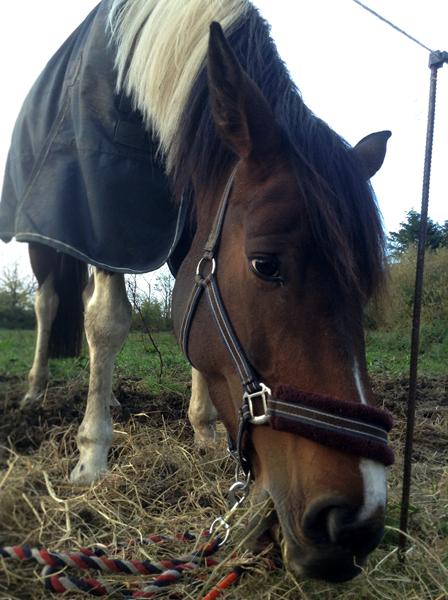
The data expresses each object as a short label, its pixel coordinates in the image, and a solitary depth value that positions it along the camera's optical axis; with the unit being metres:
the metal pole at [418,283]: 1.83
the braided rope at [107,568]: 1.49
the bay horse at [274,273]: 1.31
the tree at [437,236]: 13.41
